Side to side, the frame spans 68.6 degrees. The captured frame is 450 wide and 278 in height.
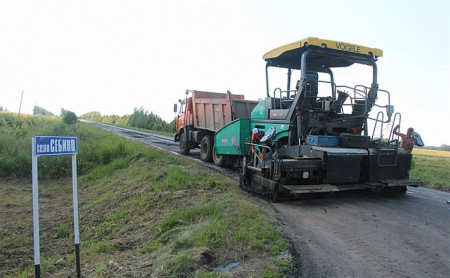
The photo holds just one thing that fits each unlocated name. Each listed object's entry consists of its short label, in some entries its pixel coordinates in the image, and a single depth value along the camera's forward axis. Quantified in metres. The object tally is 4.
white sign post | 3.48
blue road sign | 3.54
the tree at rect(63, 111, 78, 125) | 30.84
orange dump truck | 10.99
